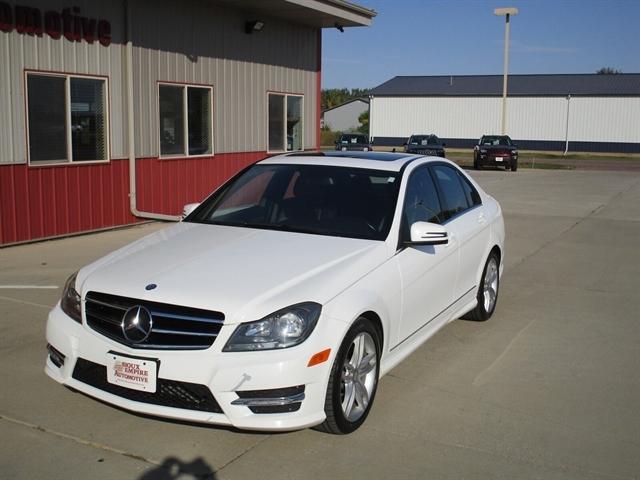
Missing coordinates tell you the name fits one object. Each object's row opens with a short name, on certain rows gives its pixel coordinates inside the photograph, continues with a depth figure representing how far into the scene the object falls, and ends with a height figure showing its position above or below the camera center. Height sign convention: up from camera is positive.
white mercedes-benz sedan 3.95 -0.96
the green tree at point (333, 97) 97.50 +4.89
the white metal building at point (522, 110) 53.97 +1.90
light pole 38.59 +5.48
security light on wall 14.78 +2.06
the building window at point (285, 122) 16.43 +0.23
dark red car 33.47 -0.79
